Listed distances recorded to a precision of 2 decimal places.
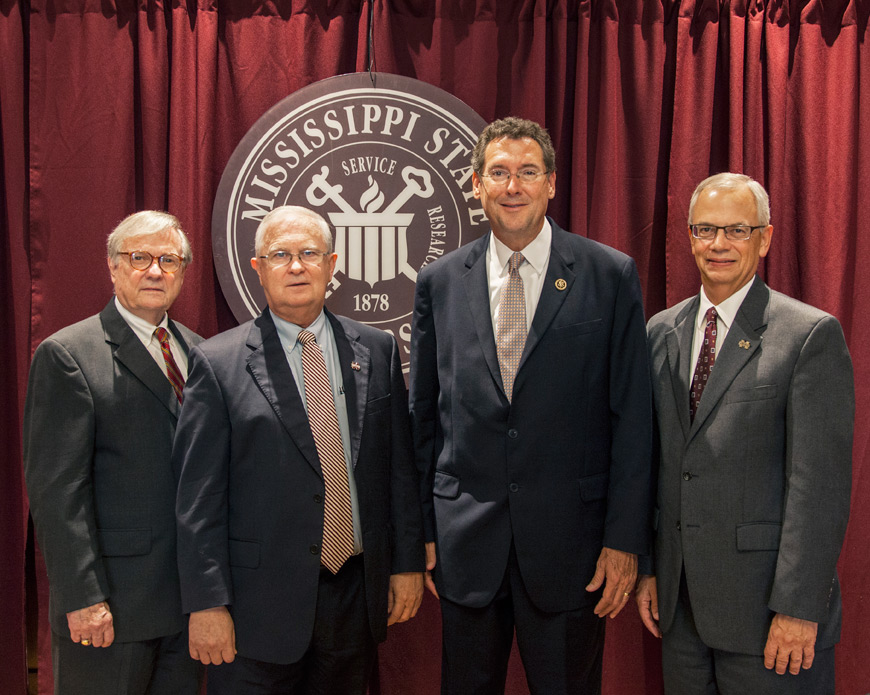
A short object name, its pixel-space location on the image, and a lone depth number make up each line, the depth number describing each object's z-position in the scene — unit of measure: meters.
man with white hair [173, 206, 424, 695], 1.74
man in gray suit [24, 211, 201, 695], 1.81
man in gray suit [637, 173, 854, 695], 1.72
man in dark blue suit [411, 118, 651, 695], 1.83
